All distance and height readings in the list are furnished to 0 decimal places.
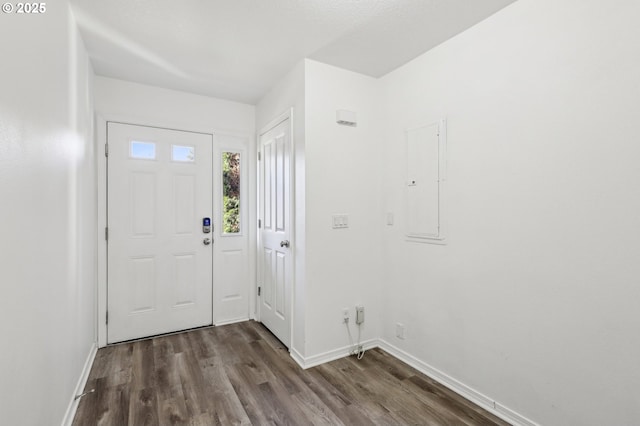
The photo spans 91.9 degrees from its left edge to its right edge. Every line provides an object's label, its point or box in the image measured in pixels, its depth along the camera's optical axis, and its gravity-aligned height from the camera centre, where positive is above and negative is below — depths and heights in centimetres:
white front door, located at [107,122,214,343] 296 -18
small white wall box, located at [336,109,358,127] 267 +83
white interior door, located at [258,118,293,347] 287 -20
